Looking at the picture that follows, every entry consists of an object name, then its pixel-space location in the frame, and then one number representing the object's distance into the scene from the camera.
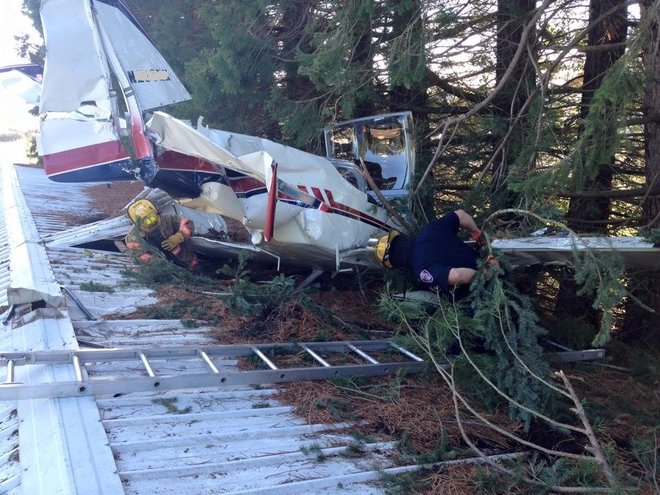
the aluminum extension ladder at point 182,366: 3.83
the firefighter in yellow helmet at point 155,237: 7.83
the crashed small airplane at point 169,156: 6.24
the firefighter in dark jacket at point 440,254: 5.53
